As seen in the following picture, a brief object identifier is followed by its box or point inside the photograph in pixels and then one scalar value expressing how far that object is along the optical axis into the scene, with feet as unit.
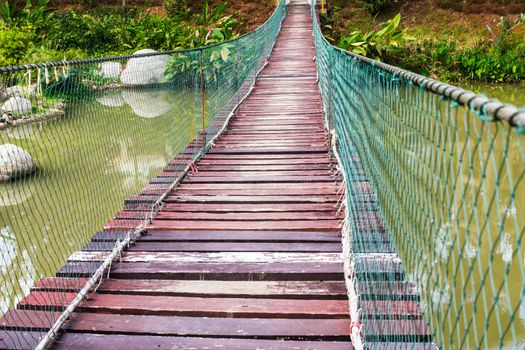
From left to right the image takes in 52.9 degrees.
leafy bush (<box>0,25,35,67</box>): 41.20
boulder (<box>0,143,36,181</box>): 19.72
